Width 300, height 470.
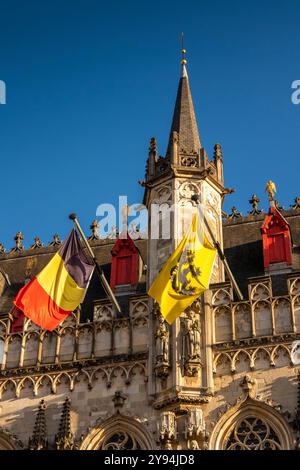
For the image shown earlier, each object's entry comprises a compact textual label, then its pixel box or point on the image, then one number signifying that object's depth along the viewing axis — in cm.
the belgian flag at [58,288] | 2661
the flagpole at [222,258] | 2692
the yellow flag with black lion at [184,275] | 2581
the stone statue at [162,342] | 2580
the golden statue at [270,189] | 3173
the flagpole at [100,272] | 2736
